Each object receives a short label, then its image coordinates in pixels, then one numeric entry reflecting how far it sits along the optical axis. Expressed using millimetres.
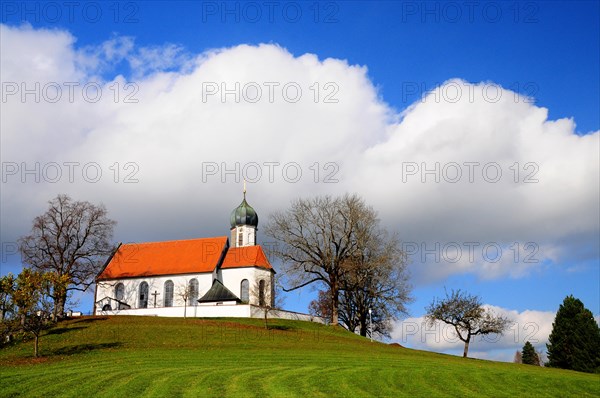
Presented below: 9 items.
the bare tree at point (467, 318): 54656
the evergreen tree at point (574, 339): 56312
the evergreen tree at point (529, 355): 79750
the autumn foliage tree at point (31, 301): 35866
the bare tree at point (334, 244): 60938
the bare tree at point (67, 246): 60094
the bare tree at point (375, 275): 59656
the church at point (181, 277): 66875
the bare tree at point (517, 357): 122619
